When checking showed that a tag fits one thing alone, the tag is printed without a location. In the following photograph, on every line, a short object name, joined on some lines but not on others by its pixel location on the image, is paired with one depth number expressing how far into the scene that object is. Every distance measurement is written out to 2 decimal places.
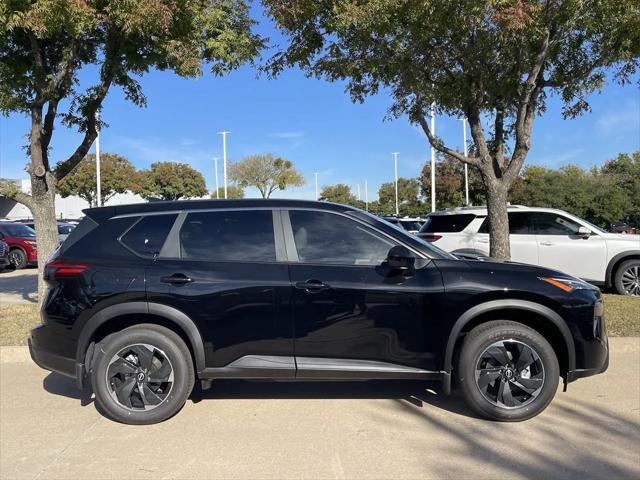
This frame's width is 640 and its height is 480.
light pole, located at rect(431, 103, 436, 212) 30.38
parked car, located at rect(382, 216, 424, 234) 20.41
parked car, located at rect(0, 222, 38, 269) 17.55
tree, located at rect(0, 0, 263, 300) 7.27
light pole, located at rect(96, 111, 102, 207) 27.58
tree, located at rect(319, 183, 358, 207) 93.67
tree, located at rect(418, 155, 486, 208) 46.44
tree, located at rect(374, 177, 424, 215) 66.89
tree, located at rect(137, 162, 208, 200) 52.47
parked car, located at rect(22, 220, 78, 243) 19.45
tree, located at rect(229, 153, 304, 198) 61.66
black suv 4.38
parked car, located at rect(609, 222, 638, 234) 31.50
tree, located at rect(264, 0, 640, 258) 7.43
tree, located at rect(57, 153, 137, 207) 45.09
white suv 9.95
